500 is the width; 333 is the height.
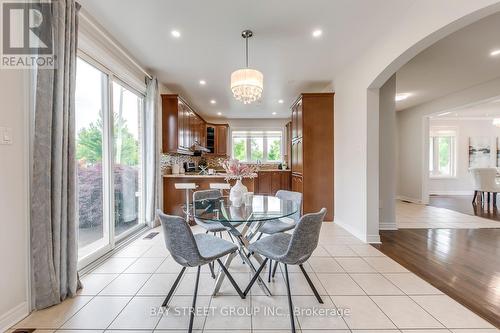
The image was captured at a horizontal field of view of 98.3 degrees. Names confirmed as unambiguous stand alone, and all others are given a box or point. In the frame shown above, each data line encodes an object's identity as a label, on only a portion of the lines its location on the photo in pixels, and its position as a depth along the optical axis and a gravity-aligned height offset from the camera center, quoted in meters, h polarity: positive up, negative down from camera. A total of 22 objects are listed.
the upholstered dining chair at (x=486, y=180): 5.22 -0.36
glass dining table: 1.80 -0.43
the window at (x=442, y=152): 7.50 +0.50
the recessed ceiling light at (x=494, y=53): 3.15 +1.68
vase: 2.31 -0.31
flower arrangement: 2.30 -0.03
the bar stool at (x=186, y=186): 3.56 -0.33
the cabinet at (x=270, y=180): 6.63 -0.43
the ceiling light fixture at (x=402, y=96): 5.22 +1.74
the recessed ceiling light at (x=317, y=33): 2.60 +1.63
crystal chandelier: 2.49 +0.97
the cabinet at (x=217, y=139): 6.95 +0.87
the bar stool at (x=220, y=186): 3.54 -0.33
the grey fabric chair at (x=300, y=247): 1.57 -0.62
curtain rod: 2.25 +1.53
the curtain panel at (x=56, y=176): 1.69 -0.08
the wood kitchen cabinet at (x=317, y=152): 4.26 +0.28
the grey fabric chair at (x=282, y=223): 2.38 -0.68
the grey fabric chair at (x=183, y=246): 1.51 -0.58
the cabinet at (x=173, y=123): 4.25 +0.85
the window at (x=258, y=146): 7.55 +0.70
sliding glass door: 2.48 +0.10
